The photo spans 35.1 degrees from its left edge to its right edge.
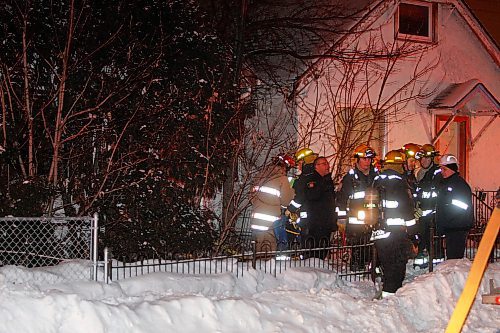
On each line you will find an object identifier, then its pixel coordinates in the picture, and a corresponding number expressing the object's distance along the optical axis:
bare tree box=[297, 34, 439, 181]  17.14
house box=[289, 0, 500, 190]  17.19
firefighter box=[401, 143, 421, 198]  13.93
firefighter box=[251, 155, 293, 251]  12.70
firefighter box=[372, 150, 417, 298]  10.09
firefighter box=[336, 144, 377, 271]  11.68
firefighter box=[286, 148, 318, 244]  12.25
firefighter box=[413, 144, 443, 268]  12.56
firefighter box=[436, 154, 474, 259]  11.88
